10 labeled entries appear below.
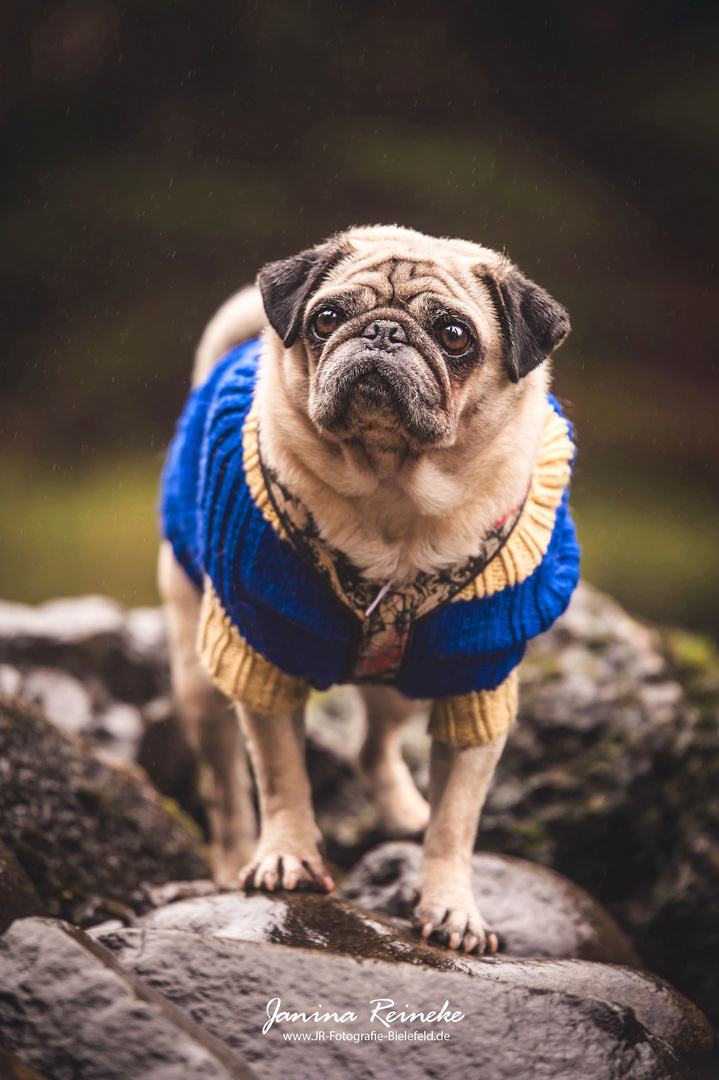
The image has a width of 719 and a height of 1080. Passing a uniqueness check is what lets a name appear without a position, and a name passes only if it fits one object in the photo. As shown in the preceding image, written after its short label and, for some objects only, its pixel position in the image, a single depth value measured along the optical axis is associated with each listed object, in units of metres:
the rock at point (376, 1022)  2.27
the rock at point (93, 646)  5.32
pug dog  2.74
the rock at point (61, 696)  5.11
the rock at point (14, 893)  2.66
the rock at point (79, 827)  3.34
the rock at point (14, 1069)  1.88
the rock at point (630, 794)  4.23
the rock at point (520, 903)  3.42
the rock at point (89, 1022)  1.95
